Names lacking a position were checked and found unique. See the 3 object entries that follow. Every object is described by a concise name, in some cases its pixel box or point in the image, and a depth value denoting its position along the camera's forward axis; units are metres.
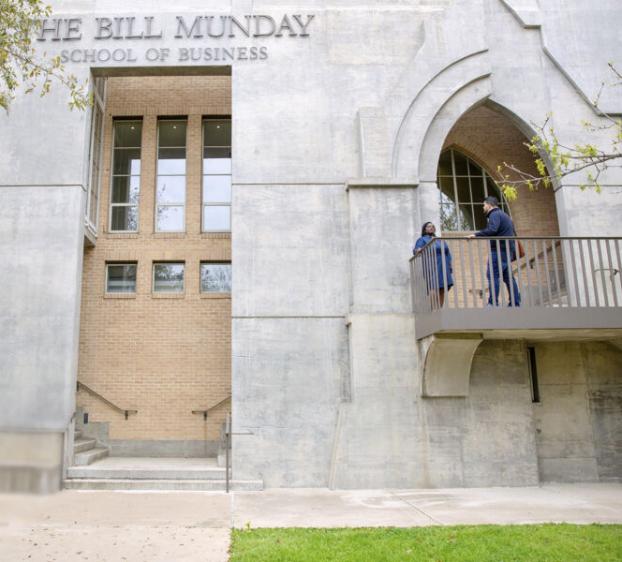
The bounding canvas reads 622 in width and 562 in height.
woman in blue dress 8.95
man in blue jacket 8.63
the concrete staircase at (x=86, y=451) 10.08
